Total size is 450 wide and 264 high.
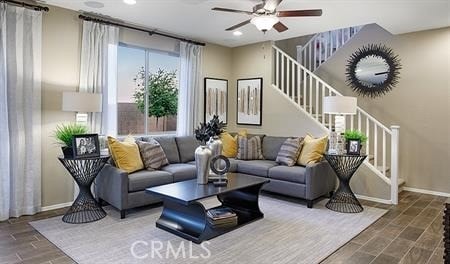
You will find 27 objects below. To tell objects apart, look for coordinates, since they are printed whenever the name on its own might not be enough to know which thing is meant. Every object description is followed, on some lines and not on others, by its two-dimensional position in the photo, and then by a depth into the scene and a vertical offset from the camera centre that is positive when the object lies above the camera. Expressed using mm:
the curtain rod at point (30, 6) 3807 +1511
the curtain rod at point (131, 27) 4468 +1613
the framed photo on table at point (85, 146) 3775 -246
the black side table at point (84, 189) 3754 -793
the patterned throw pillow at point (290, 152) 4809 -383
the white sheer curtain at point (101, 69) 4469 +837
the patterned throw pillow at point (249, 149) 5418 -384
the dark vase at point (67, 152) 3824 -322
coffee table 3170 -907
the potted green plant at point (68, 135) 3835 -113
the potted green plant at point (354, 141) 4375 -188
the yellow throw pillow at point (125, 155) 4086 -391
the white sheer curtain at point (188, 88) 5867 +739
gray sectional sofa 3891 -688
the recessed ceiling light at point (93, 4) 4051 +1617
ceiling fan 3266 +1230
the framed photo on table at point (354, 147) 4371 -270
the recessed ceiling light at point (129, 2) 3980 +1605
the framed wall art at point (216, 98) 6402 +605
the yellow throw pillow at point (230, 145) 5648 -329
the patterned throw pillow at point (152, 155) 4426 -410
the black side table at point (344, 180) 4309 -746
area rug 2832 -1166
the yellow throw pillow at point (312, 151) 4633 -350
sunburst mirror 5602 +1078
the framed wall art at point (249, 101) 6383 +538
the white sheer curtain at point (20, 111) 3766 +185
